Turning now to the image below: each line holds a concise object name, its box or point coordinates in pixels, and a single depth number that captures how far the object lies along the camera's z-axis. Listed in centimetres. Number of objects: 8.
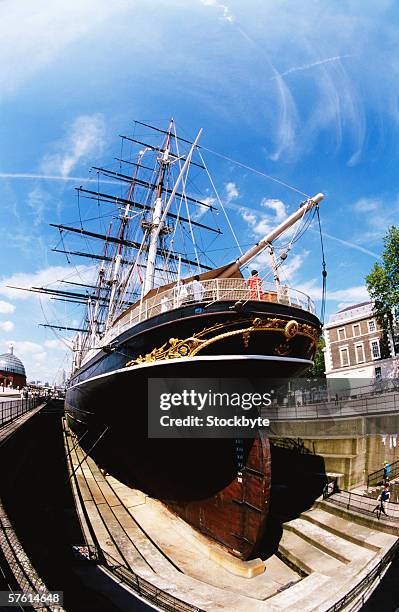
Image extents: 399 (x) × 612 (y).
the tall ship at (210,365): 895
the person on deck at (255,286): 919
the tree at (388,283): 2802
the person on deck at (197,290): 913
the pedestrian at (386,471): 1326
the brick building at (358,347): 3150
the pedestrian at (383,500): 1071
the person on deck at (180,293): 938
